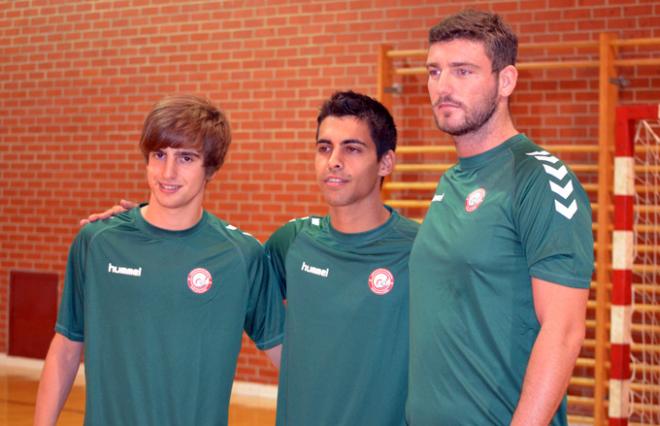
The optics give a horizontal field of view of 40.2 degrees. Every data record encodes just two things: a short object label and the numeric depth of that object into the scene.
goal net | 5.74
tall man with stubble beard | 2.00
